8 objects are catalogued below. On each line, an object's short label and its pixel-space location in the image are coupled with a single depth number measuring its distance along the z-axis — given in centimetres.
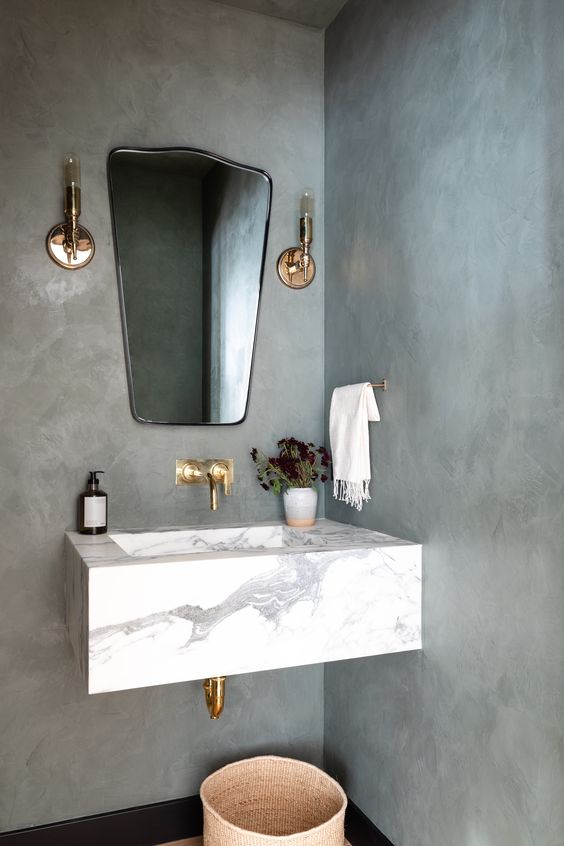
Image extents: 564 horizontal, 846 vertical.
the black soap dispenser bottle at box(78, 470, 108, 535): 190
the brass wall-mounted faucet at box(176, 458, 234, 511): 211
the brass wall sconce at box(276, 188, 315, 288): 226
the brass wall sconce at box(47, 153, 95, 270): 192
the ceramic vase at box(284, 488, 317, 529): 208
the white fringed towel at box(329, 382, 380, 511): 191
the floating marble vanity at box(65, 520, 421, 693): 142
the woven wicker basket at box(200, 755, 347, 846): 193
